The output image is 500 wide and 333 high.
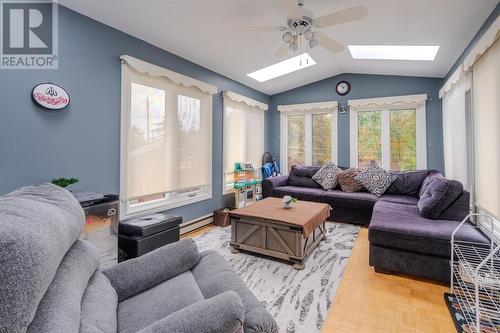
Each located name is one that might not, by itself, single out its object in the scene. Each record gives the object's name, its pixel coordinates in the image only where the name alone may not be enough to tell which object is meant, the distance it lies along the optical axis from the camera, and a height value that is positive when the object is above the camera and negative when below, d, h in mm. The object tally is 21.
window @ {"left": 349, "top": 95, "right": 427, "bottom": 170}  4686 +739
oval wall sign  2180 +677
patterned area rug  1866 -1033
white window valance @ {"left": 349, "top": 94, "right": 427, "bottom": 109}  4602 +1303
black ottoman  2504 -664
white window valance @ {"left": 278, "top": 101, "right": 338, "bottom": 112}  5332 +1407
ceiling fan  2178 +1424
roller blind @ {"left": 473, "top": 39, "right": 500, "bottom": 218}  2271 +403
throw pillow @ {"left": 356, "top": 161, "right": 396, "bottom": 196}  4316 -163
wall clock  5207 +1711
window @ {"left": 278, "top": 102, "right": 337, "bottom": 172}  5473 +833
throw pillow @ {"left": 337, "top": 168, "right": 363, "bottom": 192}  4516 -203
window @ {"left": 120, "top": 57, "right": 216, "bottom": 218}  2965 +418
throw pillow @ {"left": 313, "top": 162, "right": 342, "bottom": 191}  4746 -117
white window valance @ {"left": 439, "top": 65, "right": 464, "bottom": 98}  3139 +1235
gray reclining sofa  622 -502
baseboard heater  3685 -818
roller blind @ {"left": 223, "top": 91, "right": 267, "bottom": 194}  4641 +784
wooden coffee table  2613 -661
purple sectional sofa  2246 -575
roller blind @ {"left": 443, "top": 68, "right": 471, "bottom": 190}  3116 +558
